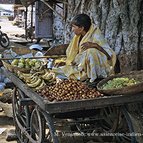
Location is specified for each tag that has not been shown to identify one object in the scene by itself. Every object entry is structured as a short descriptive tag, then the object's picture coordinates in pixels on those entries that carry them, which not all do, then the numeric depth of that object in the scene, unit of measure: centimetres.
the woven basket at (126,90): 372
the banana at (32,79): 427
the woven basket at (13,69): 470
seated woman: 438
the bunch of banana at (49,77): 437
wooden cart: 356
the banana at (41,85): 410
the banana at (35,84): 416
